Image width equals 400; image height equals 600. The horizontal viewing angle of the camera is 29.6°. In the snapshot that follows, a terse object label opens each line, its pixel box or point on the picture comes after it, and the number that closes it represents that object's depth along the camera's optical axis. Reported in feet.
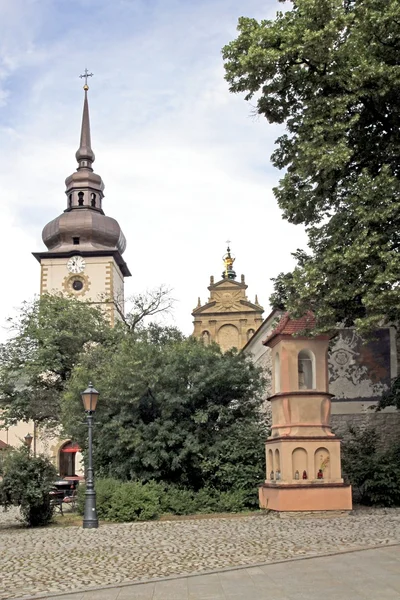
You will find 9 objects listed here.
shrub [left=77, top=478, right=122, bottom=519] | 61.31
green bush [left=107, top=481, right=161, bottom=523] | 59.98
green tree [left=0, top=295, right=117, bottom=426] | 116.98
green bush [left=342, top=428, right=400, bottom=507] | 62.39
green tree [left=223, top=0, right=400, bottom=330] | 47.06
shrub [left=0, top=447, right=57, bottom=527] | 56.65
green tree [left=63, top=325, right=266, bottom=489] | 68.23
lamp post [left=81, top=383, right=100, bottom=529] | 53.93
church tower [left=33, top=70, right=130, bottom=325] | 188.24
